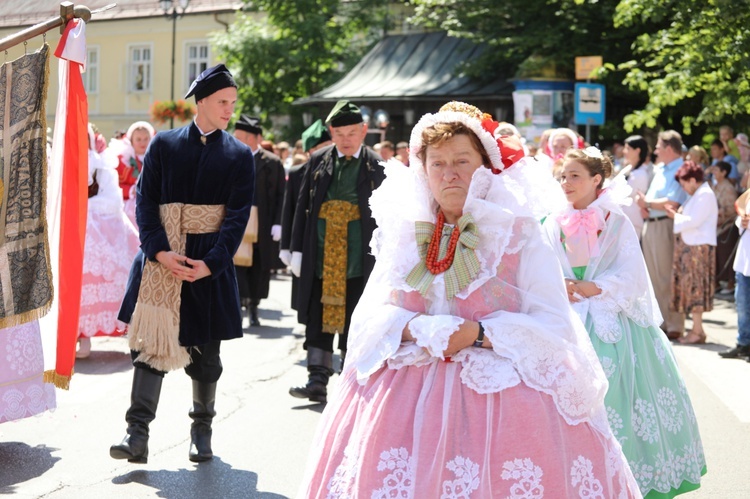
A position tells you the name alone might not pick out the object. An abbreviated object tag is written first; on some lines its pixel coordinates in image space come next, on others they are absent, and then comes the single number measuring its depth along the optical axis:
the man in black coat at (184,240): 5.80
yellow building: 39.06
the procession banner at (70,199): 5.49
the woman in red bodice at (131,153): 11.24
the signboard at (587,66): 16.38
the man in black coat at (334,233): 7.77
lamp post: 32.03
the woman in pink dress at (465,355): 3.54
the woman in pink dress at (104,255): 9.22
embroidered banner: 5.43
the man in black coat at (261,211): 11.63
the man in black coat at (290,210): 8.30
